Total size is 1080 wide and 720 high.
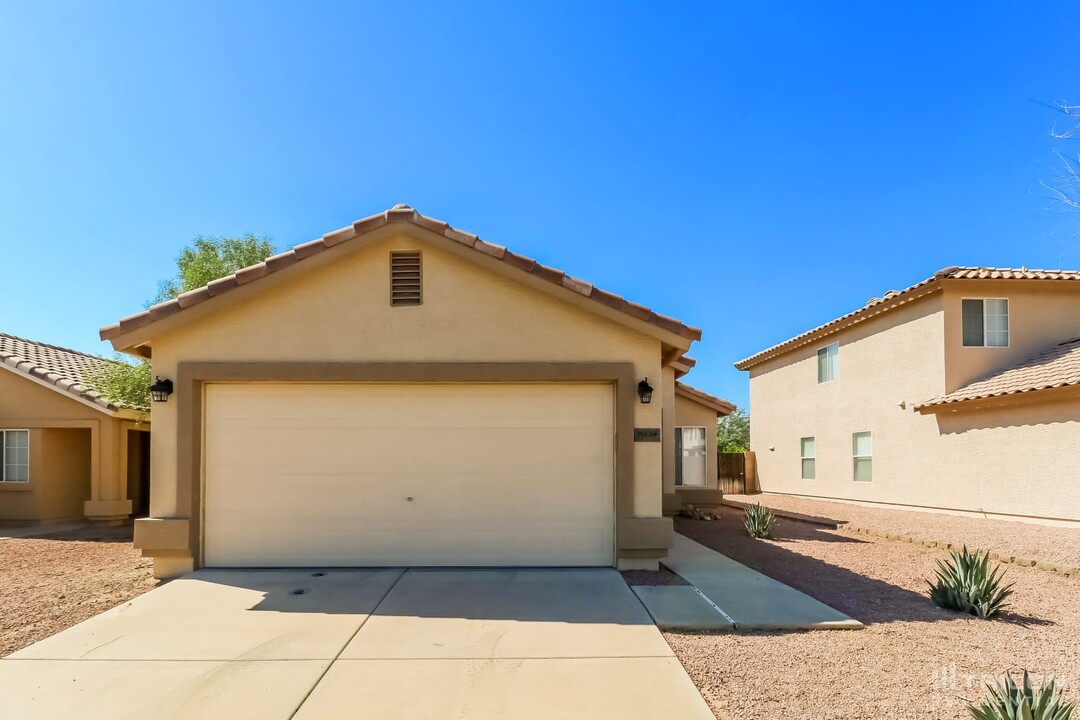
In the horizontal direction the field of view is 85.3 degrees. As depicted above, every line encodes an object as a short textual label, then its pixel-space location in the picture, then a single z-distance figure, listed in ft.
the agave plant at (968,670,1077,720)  11.60
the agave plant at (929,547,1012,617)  20.21
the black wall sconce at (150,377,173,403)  24.95
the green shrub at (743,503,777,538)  36.29
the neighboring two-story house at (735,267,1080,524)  38.75
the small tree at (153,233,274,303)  50.31
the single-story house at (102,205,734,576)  25.41
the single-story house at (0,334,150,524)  43.06
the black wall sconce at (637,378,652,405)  25.44
